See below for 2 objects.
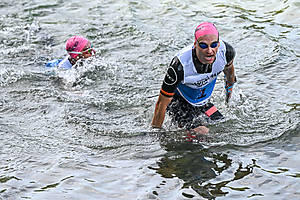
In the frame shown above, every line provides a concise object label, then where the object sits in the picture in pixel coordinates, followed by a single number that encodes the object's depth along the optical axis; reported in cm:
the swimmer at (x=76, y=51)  1683
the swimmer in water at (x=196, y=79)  1036
